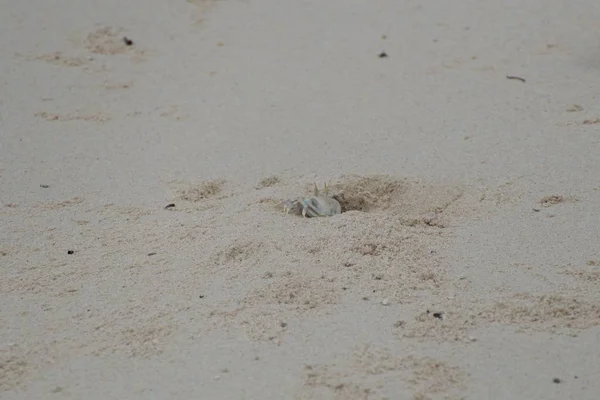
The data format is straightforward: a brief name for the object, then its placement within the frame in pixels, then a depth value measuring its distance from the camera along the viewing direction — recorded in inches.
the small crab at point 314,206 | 237.3
